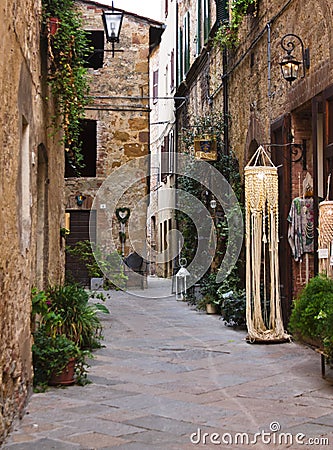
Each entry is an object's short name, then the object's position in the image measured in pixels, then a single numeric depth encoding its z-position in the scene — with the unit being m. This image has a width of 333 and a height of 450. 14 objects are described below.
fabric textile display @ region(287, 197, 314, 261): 8.53
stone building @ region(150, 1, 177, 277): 22.58
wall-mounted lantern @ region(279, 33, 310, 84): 8.28
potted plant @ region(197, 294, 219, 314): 12.36
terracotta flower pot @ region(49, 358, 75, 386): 6.09
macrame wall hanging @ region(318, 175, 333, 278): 7.27
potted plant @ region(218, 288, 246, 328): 10.10
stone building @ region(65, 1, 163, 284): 18.05
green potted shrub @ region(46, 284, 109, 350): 7.44
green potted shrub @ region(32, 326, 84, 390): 6.02
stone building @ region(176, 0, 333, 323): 7.96
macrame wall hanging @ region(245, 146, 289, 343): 8.73
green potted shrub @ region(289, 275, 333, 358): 5.91
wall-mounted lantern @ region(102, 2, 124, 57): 13.25
